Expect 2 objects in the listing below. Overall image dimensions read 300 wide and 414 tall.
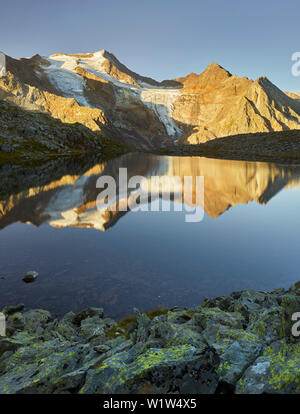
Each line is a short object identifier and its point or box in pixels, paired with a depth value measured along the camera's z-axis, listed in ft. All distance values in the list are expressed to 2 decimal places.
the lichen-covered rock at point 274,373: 20.66
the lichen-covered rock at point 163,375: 21.30
